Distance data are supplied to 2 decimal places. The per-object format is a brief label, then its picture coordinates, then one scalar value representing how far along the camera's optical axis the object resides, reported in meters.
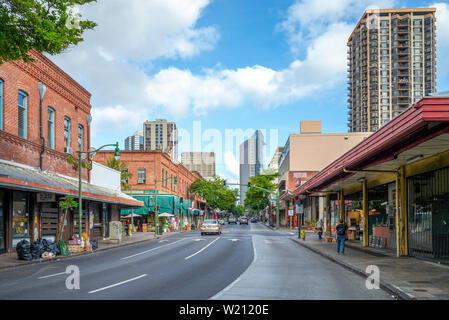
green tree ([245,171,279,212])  91.34
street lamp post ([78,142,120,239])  25.35
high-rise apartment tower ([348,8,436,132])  114.81
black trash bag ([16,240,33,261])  19.25
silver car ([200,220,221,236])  43.96
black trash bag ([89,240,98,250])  26.52
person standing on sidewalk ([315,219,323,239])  37.09
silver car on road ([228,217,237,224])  103.31
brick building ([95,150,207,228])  57.41
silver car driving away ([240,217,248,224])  94.28
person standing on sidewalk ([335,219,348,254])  21.67
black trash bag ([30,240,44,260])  19.83
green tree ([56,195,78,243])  24.36
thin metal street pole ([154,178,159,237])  43.22
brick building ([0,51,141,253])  22.17
